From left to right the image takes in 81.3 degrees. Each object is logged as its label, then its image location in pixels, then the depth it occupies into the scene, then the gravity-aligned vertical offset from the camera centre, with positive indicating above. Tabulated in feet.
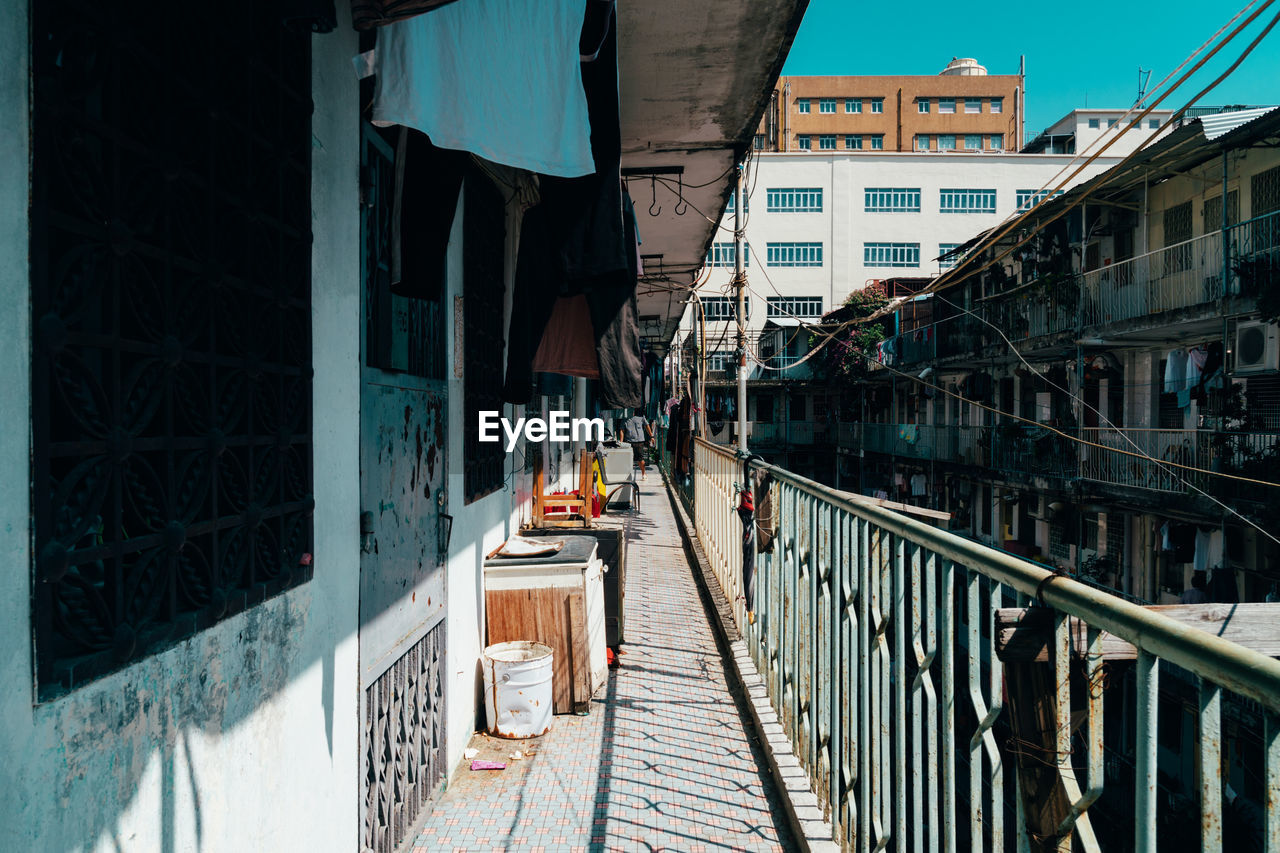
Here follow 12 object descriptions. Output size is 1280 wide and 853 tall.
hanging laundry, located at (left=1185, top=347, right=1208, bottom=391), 51.93 +3.60
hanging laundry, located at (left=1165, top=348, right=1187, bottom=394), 54.24 +3.25
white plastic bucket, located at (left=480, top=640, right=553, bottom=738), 17.16 -6.52
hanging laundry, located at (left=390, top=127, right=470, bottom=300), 10.30 +2.90
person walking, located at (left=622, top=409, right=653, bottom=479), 58.13 -1.00
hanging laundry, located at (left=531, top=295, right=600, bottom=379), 18.79 +1.86
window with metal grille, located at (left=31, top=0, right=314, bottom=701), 5.19 +0.77
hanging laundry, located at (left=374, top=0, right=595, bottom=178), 8.54 +3.99
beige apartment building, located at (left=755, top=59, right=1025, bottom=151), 167.73 +69.21
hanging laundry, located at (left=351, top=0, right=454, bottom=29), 7.22 +3.98
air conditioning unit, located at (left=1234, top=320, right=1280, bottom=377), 42.55 +4.00
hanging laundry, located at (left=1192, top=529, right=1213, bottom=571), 53.36 -9.65
